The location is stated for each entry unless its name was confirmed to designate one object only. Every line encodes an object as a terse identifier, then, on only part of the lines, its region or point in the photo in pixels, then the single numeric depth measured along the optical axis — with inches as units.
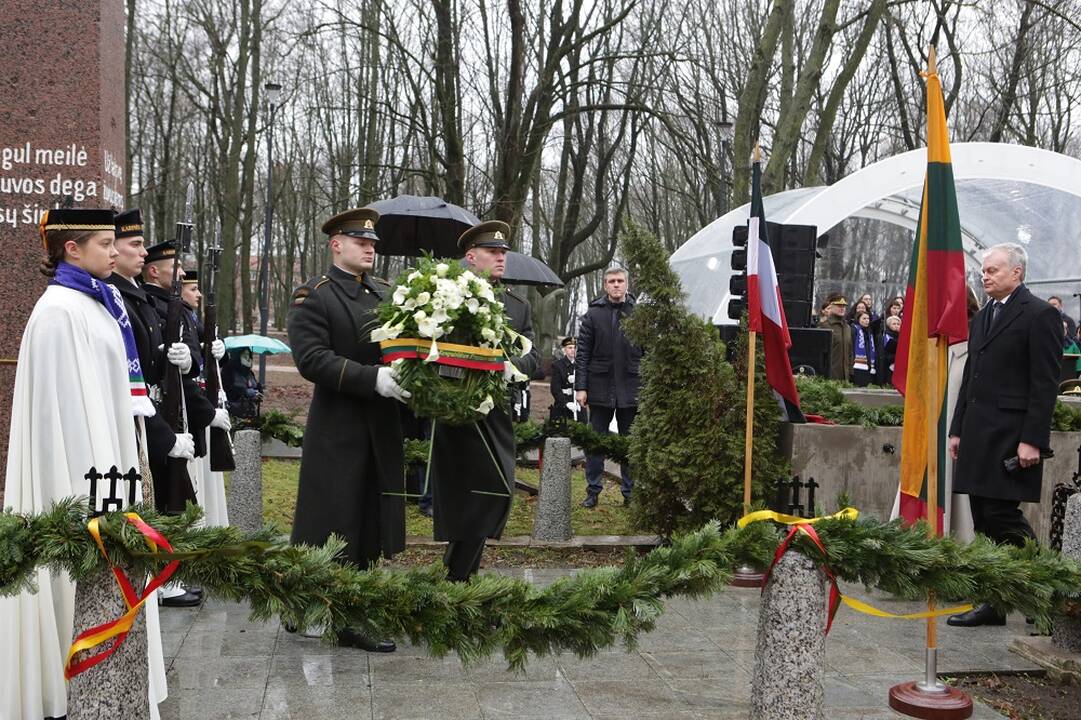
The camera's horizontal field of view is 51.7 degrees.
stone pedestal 318.0
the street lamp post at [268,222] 1042.7
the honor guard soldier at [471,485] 252.5
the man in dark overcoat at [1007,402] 271.3
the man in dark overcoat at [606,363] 450.6
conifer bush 339.9
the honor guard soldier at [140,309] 226.8
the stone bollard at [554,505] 372.5
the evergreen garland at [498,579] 156.0
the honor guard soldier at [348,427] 241.4
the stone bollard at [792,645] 171.2
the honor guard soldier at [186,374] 276.2
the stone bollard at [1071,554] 240.8
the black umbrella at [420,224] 577.6
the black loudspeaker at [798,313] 562.6
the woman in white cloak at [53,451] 181.6
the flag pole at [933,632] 205.5
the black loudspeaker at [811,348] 540.7
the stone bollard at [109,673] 150.4
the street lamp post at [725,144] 1264.3
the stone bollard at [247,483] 367.2
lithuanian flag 217.2
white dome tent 692.7
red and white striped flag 314.3
